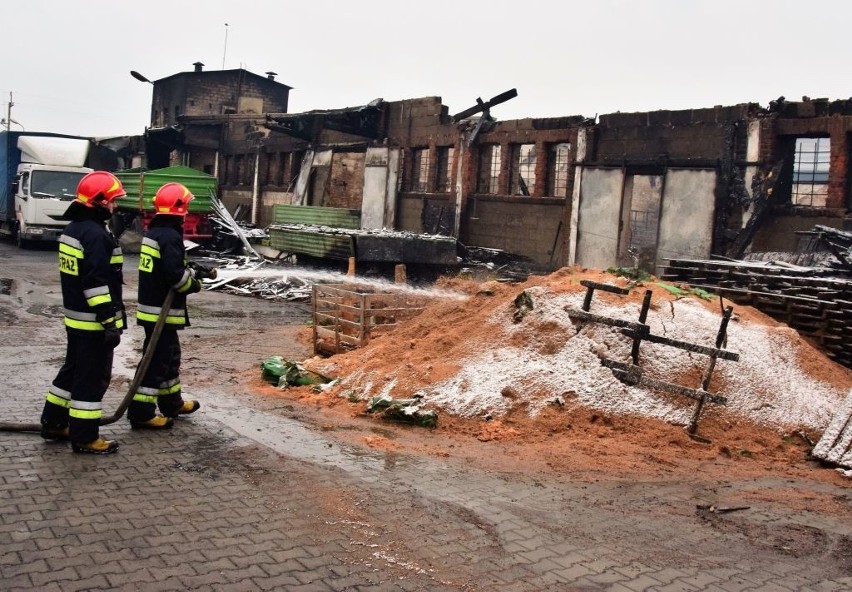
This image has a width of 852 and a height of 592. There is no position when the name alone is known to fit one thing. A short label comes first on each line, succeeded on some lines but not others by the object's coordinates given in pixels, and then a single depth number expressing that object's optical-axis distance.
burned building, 16.34
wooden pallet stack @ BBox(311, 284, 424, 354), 10.09
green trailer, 26.38
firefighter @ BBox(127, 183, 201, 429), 6.68
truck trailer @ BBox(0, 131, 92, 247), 25.72
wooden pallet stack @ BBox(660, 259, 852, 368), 8.92
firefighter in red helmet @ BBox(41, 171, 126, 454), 5.86
